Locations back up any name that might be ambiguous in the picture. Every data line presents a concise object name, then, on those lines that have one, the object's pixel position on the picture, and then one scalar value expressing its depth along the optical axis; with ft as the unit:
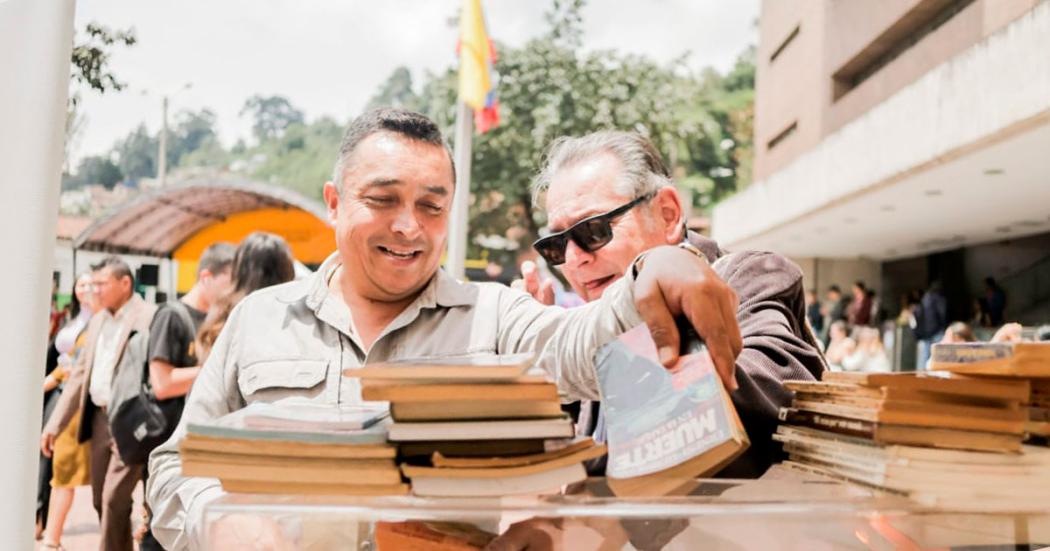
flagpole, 23.81
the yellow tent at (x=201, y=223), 36.58
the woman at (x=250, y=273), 12.76
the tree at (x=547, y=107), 83.15
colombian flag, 25.89
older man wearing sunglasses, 6.74
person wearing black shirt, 13.66
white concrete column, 5.27
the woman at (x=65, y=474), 17.33
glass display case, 4.15
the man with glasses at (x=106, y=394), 14.89
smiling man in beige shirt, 5.88
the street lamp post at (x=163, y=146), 53.07
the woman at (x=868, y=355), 33.99
